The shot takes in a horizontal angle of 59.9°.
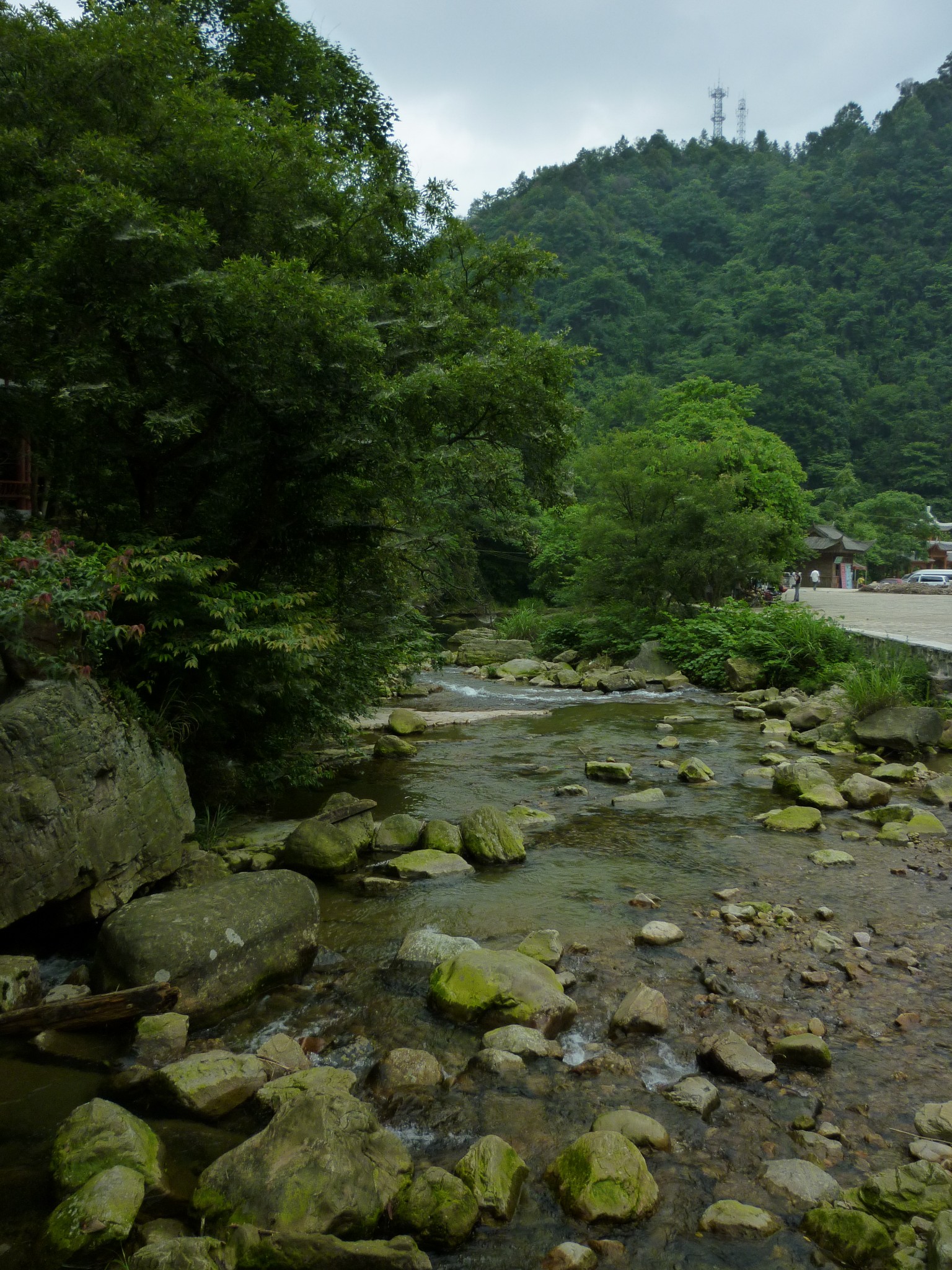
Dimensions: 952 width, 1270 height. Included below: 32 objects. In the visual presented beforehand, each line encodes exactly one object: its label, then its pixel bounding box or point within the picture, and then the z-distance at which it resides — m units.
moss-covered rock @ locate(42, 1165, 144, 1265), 3.00
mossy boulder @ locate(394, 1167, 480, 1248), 3.08
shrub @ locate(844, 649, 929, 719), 12.30
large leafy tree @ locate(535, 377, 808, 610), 24.39
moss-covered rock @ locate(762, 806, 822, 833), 8.20
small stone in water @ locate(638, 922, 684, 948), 5.64
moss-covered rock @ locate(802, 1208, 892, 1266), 2.95
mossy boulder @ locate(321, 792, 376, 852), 7.52
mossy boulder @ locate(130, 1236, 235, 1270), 2.75
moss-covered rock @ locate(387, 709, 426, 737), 13.68
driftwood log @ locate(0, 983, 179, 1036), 4.41
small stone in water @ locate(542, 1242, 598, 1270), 2.98
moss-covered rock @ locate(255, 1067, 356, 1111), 3.85
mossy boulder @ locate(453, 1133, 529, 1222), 3.23
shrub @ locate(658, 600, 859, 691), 18.08
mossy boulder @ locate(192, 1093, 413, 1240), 3.04
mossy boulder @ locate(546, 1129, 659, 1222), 3.20
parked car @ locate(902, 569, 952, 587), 51.66
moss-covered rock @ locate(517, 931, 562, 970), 5.28
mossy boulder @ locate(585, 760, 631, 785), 10.44
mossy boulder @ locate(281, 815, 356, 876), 6.98
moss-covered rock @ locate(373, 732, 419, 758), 11.97
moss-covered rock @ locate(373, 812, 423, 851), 7.69
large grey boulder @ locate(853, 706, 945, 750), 11.30
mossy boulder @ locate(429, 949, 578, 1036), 4.59
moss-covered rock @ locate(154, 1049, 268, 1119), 3.79
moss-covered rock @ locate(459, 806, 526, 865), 7.32
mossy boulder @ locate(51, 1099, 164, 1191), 3.29
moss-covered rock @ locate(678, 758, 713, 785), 10.29
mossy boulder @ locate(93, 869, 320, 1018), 4.64
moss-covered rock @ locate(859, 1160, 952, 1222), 3.12
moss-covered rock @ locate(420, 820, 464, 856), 7.49
